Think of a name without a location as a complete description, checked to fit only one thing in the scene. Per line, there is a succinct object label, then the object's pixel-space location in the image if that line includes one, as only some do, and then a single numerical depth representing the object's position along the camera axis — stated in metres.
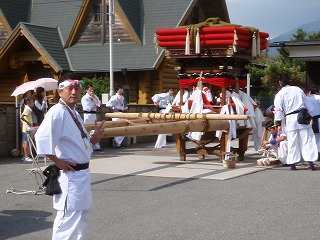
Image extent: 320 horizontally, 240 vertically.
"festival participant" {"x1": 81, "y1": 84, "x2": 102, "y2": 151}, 18.50
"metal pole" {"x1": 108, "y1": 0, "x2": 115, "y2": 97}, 24.45
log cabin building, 27.17
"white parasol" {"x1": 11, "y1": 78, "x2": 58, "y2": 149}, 16.25
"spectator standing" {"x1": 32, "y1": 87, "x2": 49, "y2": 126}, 15.98
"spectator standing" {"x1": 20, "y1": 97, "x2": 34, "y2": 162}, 15.52
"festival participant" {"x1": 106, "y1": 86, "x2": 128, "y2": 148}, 19.81
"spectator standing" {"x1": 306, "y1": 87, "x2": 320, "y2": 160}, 15.00
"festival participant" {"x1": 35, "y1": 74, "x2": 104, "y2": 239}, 5.91
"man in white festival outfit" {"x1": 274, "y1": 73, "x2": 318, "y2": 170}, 13.30
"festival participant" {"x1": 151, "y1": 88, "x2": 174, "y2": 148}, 22.02
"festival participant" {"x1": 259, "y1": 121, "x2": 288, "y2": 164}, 13.94
